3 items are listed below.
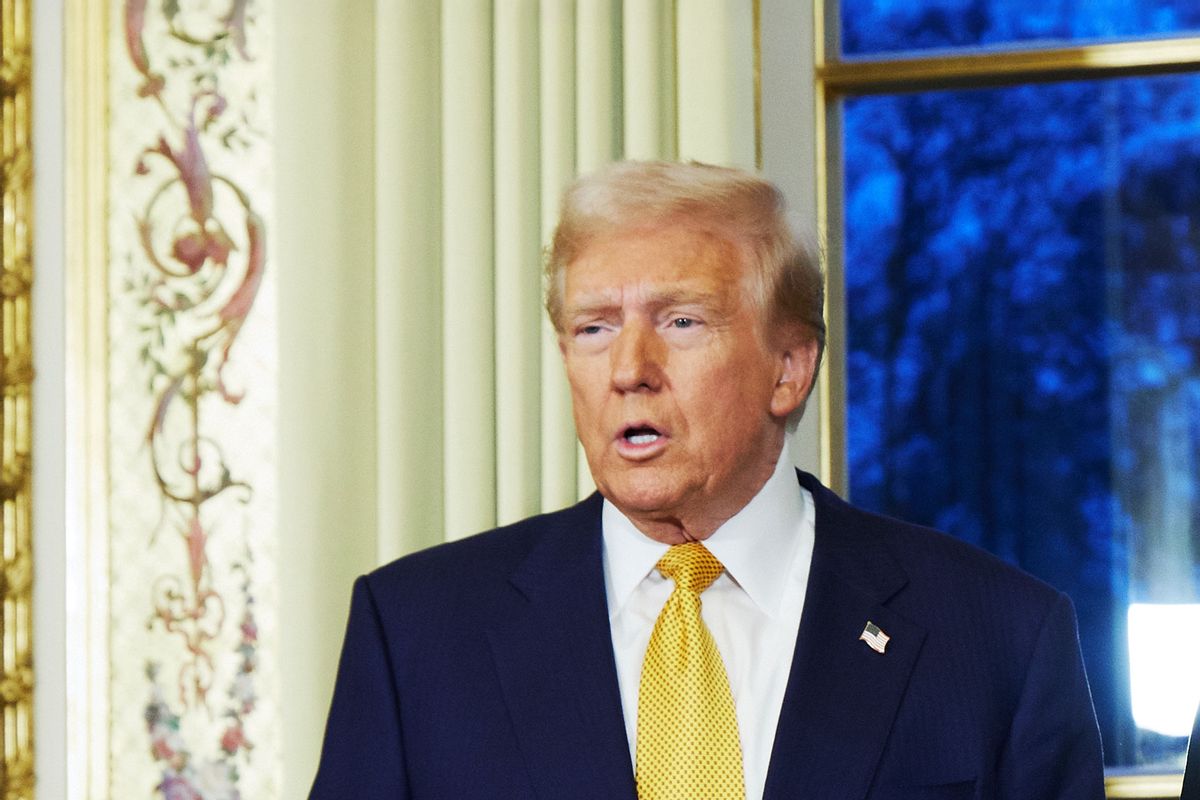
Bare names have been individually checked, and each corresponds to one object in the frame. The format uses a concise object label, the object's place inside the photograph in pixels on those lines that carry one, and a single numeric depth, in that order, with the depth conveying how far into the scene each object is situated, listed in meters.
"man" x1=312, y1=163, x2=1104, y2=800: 2.96
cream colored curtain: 4.19
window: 4.93
